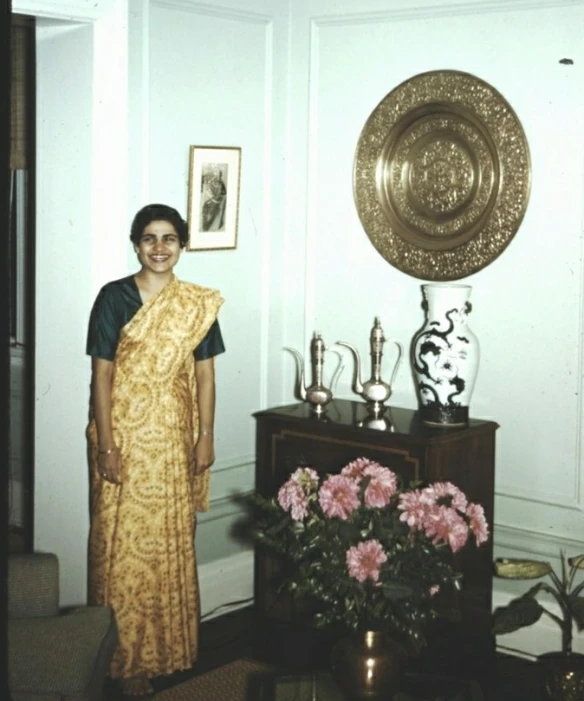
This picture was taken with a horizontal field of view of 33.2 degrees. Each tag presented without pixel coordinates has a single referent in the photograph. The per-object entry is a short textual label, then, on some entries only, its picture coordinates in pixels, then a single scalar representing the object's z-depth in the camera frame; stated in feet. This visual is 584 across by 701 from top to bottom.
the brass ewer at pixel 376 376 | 12.24
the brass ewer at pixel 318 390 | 12.53
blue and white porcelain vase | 11.44
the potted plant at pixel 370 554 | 6.69
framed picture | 12.57
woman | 10.87
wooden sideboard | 11.16
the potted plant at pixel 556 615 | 10.29
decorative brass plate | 11.73
